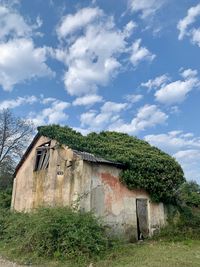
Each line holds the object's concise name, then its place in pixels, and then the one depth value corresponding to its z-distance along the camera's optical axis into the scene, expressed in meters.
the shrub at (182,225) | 9.95
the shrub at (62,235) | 6.88
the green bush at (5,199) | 13.88
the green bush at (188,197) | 12.93
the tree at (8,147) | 21.93
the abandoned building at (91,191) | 9.09
